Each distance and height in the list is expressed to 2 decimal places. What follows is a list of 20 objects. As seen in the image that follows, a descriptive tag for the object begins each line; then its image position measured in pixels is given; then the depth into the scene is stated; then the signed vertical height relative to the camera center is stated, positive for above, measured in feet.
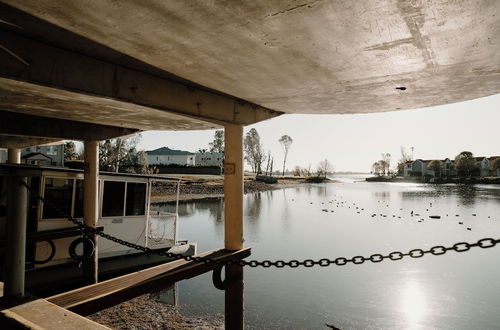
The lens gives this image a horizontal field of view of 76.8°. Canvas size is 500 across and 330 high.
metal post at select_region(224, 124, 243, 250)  23.63 -0.92
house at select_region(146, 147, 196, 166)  384.68 +23.67
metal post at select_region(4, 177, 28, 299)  11.30 -2.25
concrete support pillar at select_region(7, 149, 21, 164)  52.38 +3.36
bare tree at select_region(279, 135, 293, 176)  390.62 +46.28
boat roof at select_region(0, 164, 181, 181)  11.41 +0.26
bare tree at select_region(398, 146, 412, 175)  448.24 +24.67
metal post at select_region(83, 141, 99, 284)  35.55 -3.22
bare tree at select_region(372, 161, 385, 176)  507.34 +17.90
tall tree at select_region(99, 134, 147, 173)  171.01 +11.53
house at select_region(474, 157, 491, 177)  366.63 +16.40
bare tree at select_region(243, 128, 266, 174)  350.64 +32.02
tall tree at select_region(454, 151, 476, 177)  335.06 +16.83
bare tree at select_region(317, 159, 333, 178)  504.35 +14.47
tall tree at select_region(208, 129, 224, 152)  351.25 +38.94
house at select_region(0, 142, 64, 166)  136.07 +11.11
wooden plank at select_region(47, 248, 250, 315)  14.80 -5.82
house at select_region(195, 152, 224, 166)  374.53 +23.32
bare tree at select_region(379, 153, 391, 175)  491.10 +25.52
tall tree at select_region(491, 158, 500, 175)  336.49 +15.30
